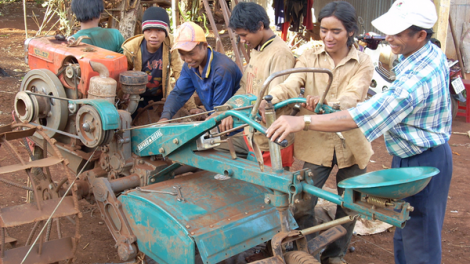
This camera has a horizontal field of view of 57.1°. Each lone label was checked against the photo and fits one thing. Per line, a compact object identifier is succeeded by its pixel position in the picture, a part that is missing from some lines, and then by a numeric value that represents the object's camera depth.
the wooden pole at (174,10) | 9.40
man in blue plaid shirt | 2.23
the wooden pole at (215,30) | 8.05
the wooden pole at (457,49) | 8.77
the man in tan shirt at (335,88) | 2.94
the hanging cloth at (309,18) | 10.49
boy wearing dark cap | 4.01
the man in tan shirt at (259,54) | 3.27
